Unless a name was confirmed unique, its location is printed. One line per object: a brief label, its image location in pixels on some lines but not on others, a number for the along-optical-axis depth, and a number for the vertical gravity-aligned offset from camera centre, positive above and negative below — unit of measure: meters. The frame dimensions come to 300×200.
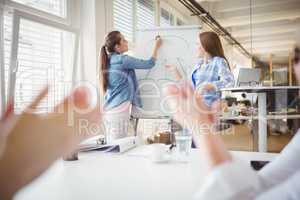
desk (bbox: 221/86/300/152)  2.90 -0.12
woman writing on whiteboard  2.49 +0.24
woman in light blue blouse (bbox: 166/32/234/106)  2.38 +0.29
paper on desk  1.23 -0.22
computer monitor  3.51 +0.31
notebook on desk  1.32 -0.20
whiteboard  2.75 +0.44
